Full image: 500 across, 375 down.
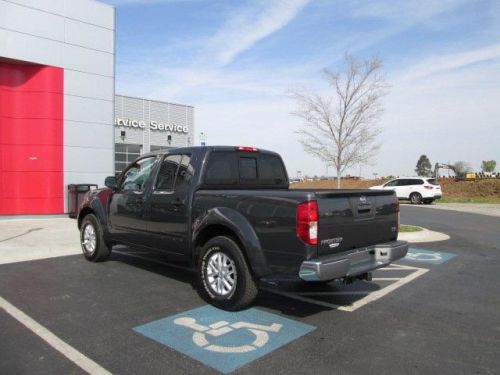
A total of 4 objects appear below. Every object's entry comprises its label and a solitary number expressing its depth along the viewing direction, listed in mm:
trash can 14180
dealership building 13555
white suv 28188
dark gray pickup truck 4582
